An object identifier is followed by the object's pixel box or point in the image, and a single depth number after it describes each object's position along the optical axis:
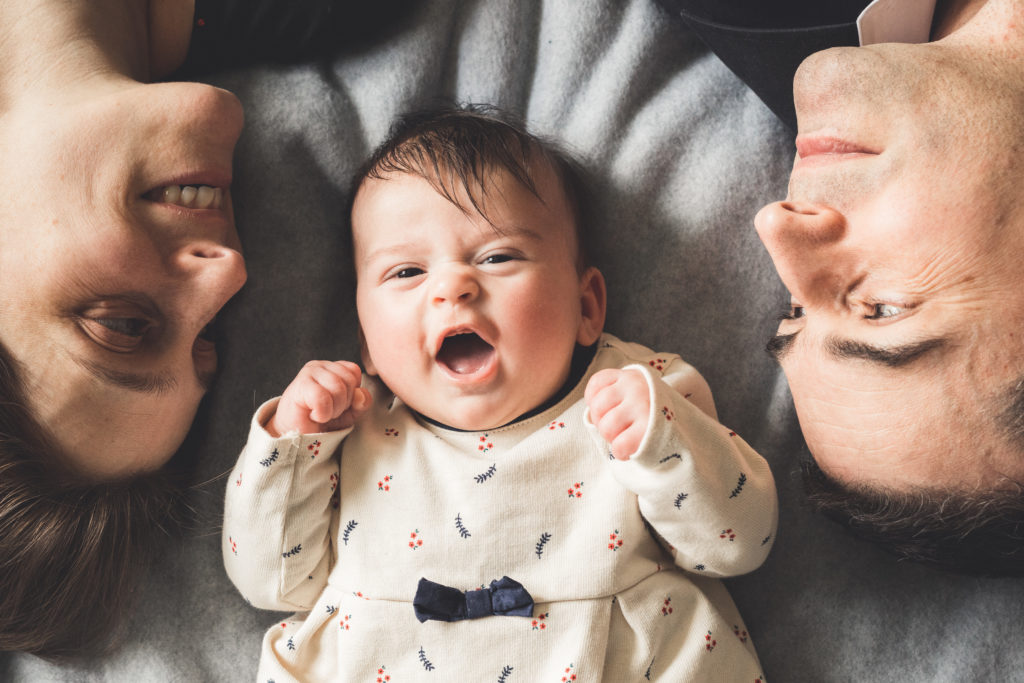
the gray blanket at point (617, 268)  0.65
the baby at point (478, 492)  0.59
